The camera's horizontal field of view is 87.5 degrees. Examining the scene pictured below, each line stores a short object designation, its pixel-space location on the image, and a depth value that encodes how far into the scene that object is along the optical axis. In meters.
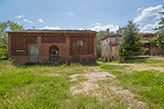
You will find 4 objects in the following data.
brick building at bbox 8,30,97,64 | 13.01
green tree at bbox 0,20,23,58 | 21.09
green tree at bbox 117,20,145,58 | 14.80
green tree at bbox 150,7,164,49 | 16.94
